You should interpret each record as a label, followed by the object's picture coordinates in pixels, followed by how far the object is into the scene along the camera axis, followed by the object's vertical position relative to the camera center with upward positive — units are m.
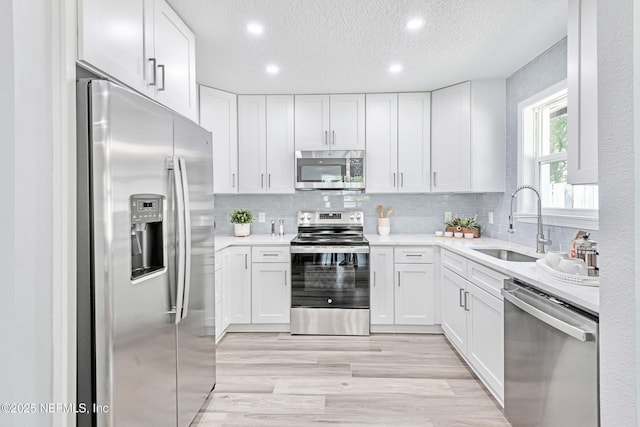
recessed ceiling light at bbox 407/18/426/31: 2.16 +1.19
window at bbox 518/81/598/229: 2.27 +0.36
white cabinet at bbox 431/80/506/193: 3.24 +0.71
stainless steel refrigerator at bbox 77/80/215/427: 1.20 -0.21
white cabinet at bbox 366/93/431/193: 3.60 +0.71
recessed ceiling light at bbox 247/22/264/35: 2.20 +1.19
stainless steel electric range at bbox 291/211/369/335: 3.25 -0.73
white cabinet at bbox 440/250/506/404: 2.06 -0.80
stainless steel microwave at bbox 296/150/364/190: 3.56 +0.42
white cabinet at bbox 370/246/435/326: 3.27 -0.73
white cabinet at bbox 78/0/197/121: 1.28 +0.75
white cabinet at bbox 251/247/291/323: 3.32 -0.72
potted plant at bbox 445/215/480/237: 3.50 -0.16
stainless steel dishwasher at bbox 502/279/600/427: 1.27 -0.66
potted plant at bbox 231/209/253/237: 3.69 -0.12
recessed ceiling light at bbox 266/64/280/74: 2.90 +1.22
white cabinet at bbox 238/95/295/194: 3.65 +0.71
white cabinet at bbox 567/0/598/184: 1.48 +0.53
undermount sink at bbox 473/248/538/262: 2.61 -0.35
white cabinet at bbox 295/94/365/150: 3.63 +0.95
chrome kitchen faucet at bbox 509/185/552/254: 2.31 -0.20
